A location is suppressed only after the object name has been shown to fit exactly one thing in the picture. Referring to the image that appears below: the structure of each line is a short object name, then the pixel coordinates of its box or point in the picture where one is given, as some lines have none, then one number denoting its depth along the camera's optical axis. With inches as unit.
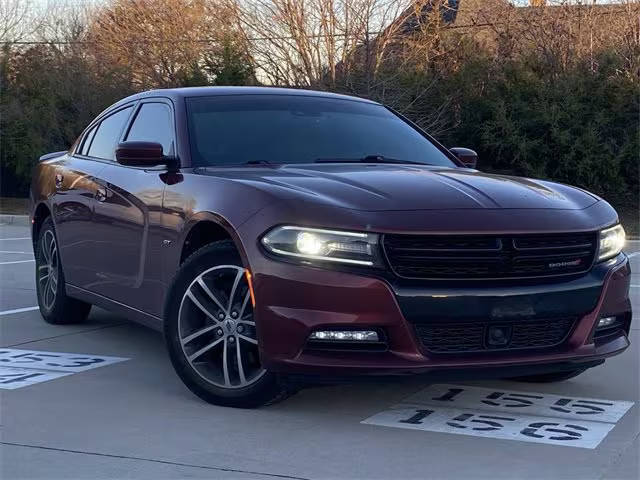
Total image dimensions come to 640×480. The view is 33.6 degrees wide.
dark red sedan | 180.9
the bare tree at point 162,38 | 1128.9
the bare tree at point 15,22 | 1302.9
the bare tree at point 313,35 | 1039.0
